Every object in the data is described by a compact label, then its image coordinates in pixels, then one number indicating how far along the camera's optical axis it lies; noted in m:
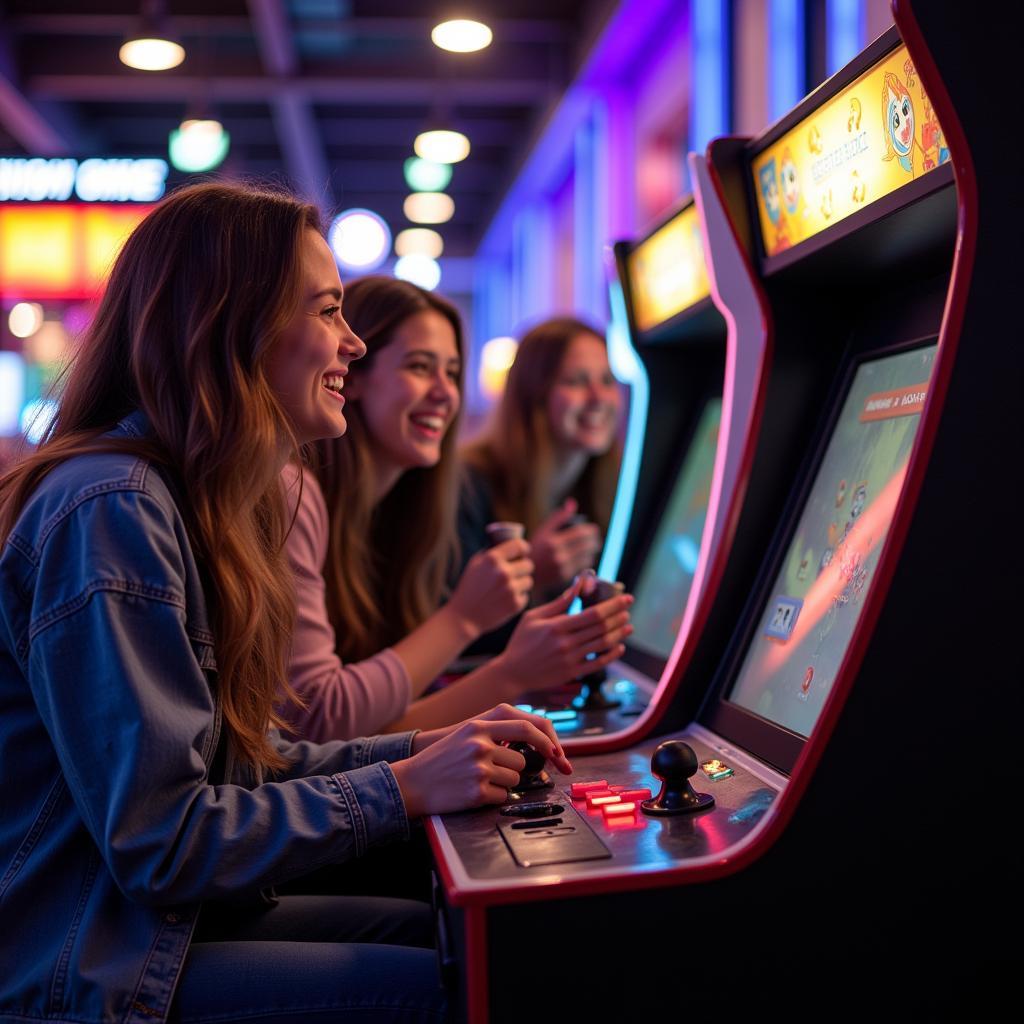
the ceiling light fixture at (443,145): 6.59
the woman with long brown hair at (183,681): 1.05
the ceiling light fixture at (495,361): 9.46
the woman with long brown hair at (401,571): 1.77
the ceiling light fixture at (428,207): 9.96
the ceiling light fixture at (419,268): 10.20
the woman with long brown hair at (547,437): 2.94
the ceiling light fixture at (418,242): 10.93
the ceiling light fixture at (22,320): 4.77
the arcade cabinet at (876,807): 1.00
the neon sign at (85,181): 4.52
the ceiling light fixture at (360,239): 8.68
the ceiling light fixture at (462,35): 4.88
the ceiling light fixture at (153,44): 4.94
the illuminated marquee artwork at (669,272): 1.99
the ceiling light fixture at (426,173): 8.22
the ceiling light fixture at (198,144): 5.71
